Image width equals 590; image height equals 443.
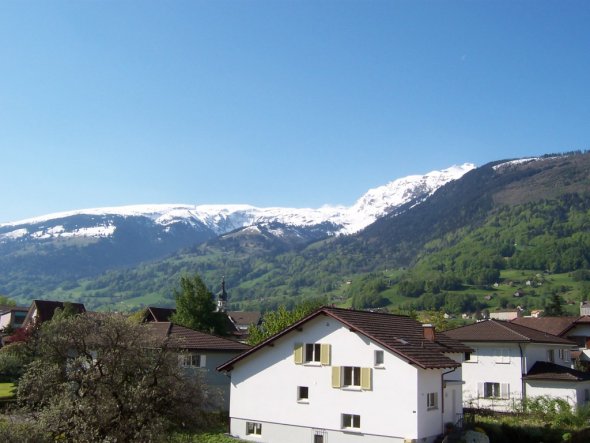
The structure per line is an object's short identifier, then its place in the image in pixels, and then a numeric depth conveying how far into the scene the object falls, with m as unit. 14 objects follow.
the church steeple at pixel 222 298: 126.13
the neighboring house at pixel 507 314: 141.57
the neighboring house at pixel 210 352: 47.28
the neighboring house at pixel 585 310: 112.89
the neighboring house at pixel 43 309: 81.62
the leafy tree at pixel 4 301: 166.60
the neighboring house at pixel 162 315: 79.81
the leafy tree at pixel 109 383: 22.03
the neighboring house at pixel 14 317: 99.12
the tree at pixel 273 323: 58.84
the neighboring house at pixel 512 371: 47.16
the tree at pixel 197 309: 71.12
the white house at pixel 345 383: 34.47
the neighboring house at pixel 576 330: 67.68
